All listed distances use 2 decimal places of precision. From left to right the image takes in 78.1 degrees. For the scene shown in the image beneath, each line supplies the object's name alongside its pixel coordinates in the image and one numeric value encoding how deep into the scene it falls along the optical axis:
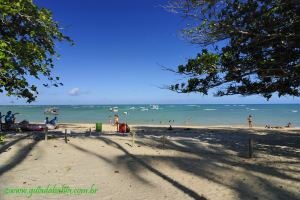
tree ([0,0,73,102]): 4.11
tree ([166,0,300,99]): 5.87
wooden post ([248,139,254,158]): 7.54
